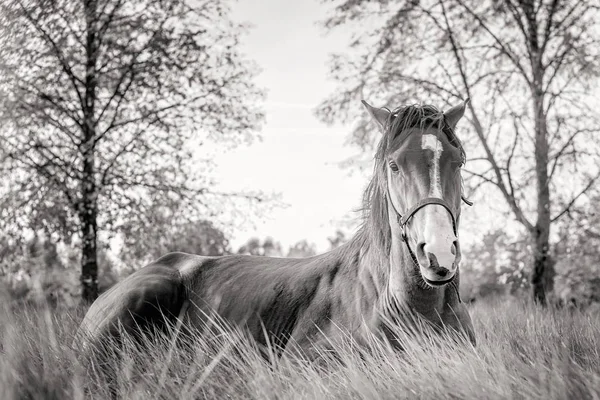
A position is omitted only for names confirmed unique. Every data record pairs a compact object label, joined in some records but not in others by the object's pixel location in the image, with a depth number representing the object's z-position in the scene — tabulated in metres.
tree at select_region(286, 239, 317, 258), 65.32
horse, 3.32
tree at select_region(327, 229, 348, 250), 52.40
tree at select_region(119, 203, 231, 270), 10.70
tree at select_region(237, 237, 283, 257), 57.09
